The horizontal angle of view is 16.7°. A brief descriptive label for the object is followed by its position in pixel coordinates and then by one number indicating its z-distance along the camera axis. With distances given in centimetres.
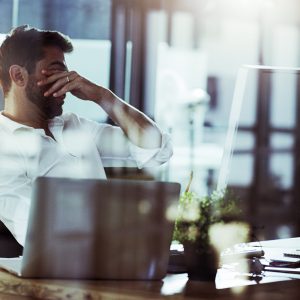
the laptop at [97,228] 234
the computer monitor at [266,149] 287
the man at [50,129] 367
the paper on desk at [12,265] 243
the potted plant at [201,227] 247
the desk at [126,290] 229
